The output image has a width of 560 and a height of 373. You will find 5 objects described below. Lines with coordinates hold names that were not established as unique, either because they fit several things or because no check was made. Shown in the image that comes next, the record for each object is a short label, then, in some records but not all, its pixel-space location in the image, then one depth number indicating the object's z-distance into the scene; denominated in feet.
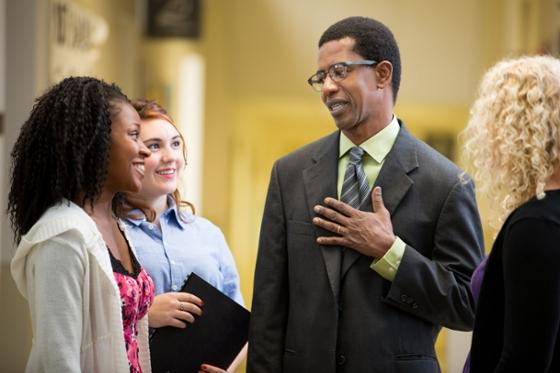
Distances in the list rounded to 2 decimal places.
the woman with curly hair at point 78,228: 13.48
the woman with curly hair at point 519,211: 13.34
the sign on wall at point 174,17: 54.90
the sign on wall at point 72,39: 36.49
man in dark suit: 16.86
